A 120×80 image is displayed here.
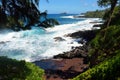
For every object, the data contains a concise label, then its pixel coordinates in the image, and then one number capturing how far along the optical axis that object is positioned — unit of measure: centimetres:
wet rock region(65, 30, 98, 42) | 1486
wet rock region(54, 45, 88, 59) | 938
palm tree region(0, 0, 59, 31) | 391
